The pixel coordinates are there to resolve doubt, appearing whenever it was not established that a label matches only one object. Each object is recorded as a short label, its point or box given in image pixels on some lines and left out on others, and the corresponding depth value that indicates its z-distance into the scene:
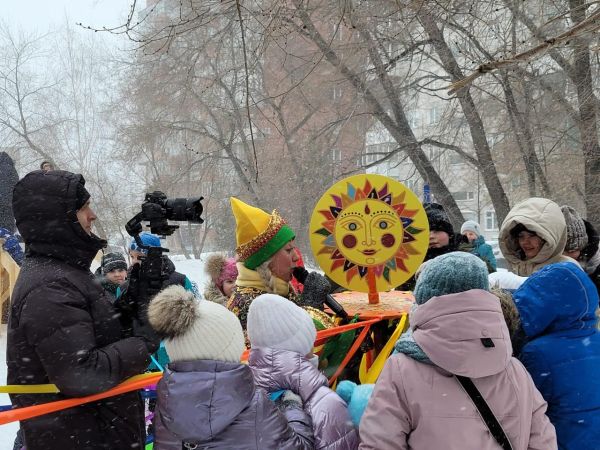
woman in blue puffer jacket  2.10
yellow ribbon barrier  2.01
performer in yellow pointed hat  2.88
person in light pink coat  1.80
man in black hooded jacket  1.96
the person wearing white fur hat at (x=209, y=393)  1.80
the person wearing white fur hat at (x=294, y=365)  2.05
